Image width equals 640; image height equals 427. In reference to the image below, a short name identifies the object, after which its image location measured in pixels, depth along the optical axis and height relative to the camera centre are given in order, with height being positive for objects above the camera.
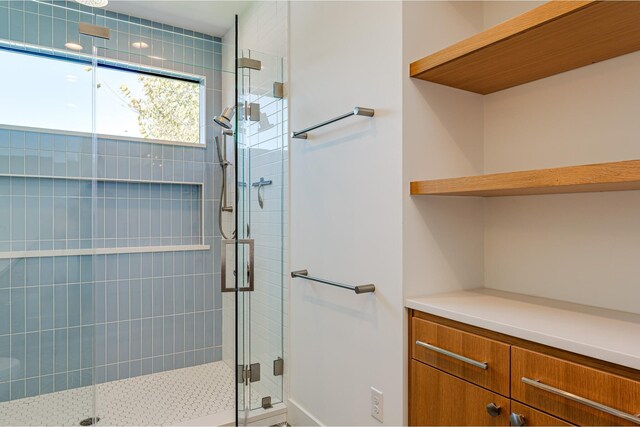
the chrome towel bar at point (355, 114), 1.41 +0.40
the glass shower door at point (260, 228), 2.01 -0.07
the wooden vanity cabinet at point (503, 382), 0.81 -0.43
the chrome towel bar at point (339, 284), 1.42 -0.29
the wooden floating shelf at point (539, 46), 0.91 +0.49
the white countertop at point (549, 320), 0.82 -0.29
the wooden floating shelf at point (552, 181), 0.82 +0.09
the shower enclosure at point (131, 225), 1.78 -0.05
